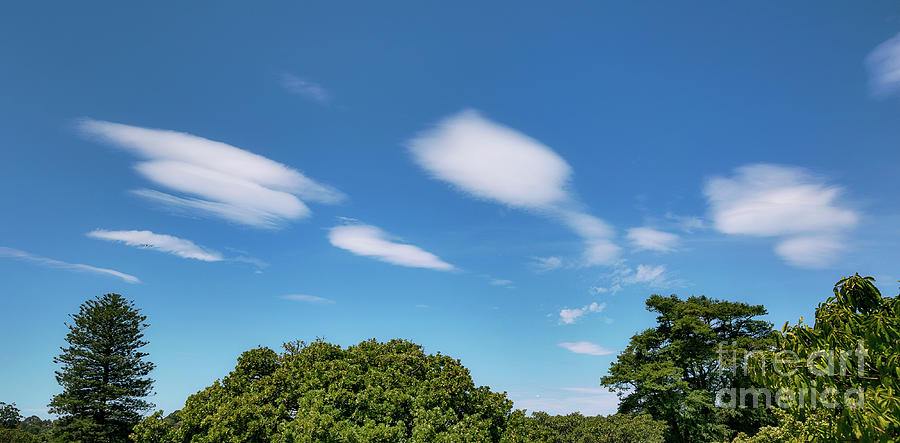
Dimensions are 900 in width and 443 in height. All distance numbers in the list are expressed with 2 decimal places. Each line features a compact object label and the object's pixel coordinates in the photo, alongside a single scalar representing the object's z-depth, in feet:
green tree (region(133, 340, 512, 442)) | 55.21
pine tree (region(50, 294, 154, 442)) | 129.18
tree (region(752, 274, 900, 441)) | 27.78
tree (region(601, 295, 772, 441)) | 111.34
